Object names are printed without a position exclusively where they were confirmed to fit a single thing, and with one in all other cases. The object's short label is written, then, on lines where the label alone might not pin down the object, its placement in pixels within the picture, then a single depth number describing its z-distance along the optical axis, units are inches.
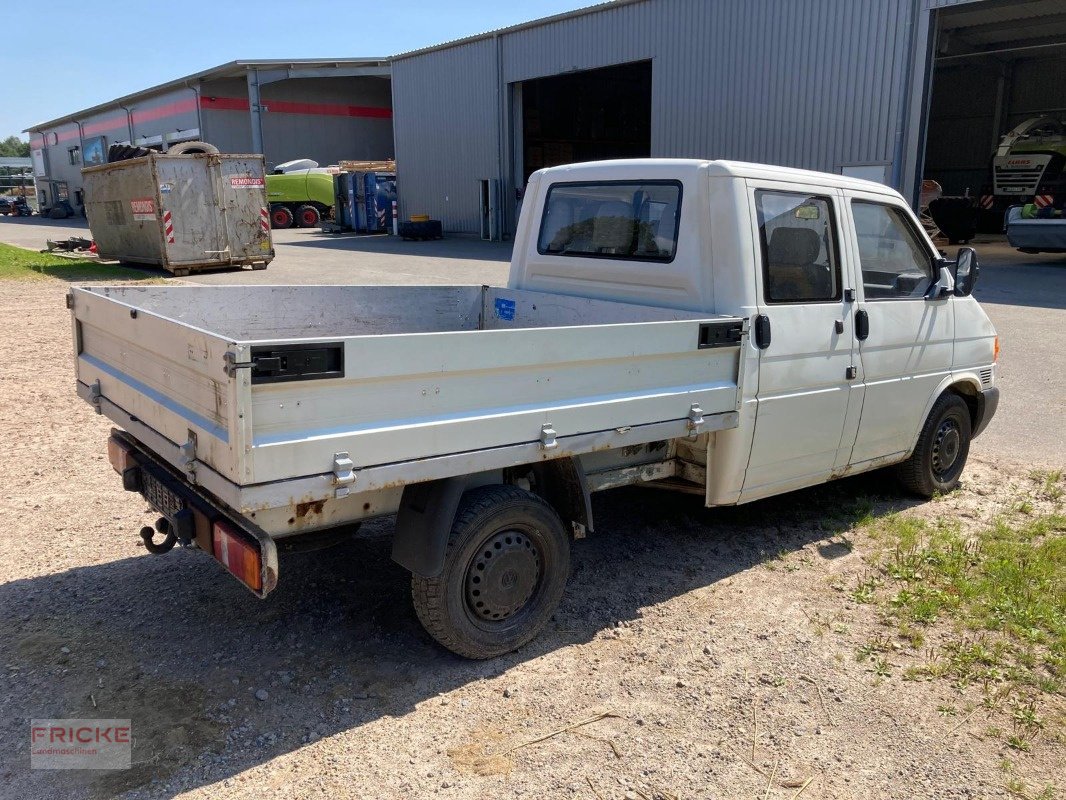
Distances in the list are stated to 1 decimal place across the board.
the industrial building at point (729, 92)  721.0
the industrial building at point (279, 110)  1492.4
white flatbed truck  118.1
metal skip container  653.9
